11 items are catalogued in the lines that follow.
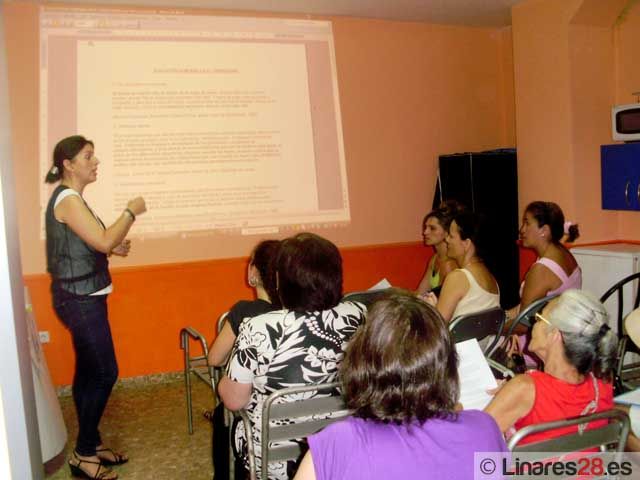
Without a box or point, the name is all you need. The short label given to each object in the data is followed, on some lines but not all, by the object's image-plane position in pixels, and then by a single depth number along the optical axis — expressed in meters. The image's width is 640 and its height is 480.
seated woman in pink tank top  2.91
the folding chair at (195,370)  2.43
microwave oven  3.77
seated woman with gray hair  1.45
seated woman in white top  2.62
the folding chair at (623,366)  2.23
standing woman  2.55
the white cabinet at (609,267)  3.67
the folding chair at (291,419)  1.65
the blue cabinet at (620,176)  3.80
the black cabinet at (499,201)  4.36
